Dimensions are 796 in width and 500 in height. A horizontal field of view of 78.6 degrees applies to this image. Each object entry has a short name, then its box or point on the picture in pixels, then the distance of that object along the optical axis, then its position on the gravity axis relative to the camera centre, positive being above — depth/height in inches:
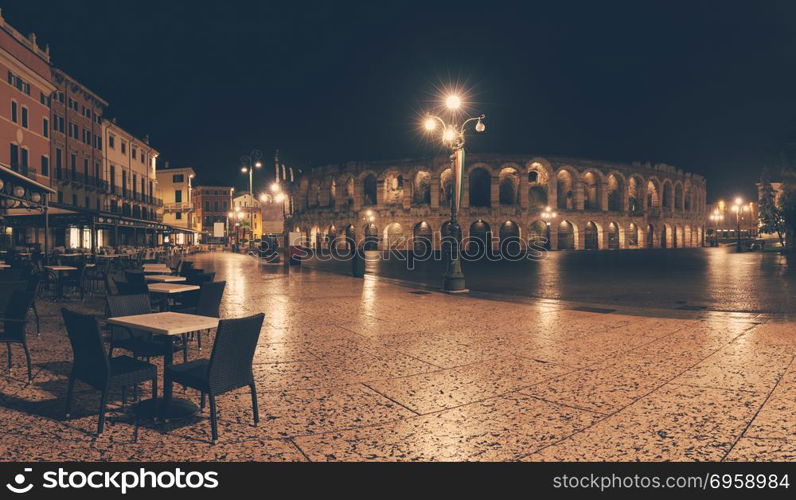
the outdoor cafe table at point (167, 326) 161.5 -30.7
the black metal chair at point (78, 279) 461.1 -36.3
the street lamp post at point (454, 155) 541.6 +101.6
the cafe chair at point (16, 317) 218.9 -35.3
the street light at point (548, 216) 1843.6 +97.2
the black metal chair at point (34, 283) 268.1 -25.2
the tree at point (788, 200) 1408.7 +123.1
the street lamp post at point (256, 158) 1202.4 +219.6
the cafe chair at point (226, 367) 141.4 -38.4
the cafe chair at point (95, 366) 143.9 -39.5
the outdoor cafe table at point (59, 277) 440.4 -35.2
